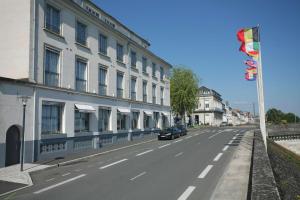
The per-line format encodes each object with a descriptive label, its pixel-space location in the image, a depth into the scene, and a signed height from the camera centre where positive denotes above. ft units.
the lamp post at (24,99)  50.55 +3.81
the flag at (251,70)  77.61 +13.22
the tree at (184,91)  190.29 +19.03
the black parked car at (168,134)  104.83 -4.64
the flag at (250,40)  66.74 +18.33
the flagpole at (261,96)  65.51 +5.49
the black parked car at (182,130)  121.60 -4.00
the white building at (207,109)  318.86 +12.64
